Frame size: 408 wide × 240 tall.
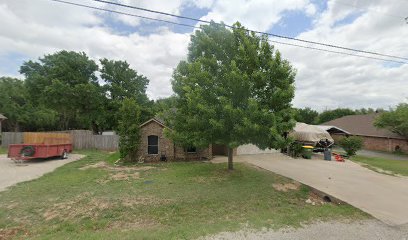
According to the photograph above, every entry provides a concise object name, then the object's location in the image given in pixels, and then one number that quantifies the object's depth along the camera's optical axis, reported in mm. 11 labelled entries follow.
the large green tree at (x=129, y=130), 15430
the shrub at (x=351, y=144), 21016
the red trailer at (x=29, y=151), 14938
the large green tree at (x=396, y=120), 27200
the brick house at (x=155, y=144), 16359
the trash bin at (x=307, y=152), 19109
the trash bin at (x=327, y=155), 18600
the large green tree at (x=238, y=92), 9531
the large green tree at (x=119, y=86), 27234
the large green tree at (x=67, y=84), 24781
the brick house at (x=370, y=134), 29125
